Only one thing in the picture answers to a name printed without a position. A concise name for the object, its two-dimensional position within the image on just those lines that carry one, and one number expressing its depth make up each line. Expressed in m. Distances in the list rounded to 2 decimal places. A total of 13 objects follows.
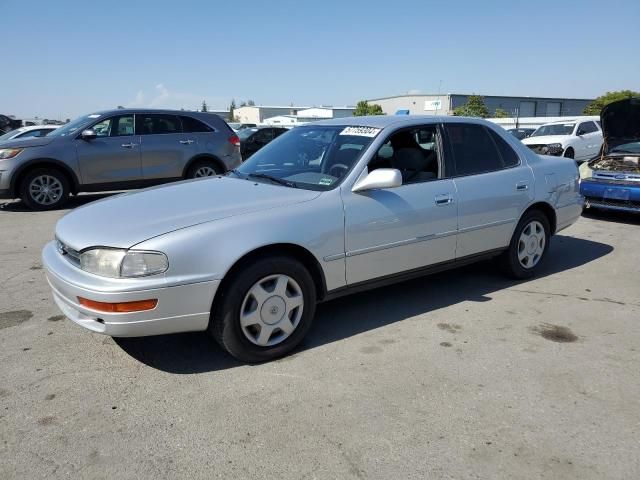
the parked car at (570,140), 15.66
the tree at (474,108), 52.56
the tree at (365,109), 61.03
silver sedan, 3.02
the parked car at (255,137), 19.44
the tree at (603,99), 47.84
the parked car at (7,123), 25.98
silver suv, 8.57
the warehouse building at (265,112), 90.12
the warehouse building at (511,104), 71.25
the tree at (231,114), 103.74
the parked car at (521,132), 26.25
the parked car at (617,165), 7.78
